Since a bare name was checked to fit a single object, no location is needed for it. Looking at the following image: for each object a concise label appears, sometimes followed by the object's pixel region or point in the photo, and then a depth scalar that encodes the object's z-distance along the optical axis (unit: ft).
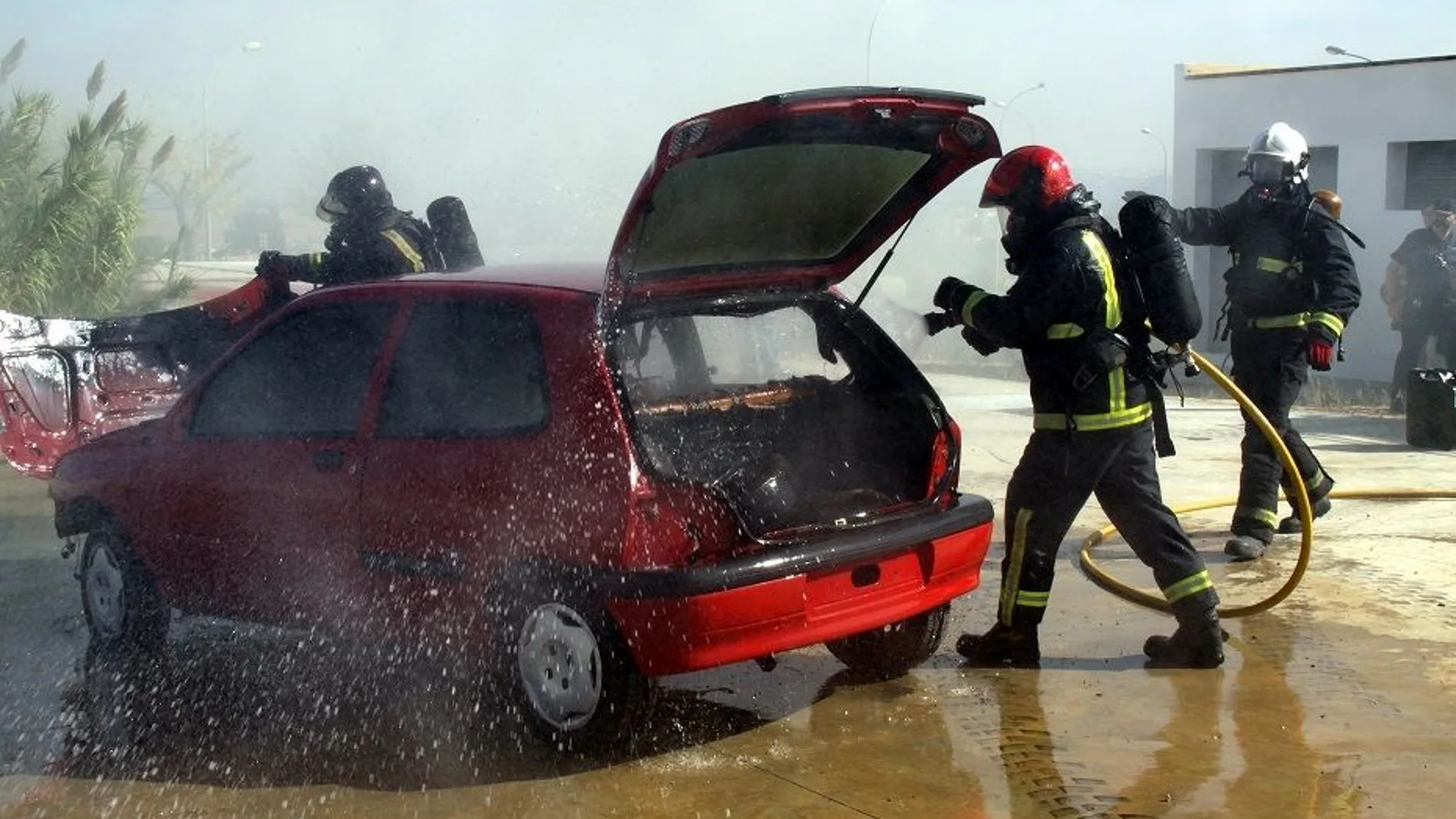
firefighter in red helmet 16.34
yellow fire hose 18.45
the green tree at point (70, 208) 43.80
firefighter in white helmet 22.02
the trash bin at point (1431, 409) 30.96
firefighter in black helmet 25.38
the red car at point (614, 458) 13.91
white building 50.24
